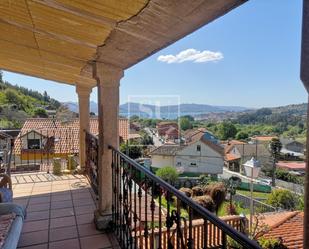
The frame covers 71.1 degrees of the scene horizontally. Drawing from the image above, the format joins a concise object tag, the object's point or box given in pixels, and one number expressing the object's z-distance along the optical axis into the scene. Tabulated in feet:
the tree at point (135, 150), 54.26
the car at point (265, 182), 61.06
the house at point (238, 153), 80.23
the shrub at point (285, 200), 39.50
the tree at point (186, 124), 95.75
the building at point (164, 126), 68.63
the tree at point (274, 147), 65.77
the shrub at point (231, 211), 25.97
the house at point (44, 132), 22.98
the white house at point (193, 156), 63.23
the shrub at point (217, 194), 31.23
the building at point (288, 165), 73.49
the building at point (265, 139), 71.22
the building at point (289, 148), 90.84
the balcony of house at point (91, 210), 3.61
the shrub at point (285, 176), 66.34
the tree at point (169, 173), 43.07
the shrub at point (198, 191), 33.20
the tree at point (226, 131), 112.46
